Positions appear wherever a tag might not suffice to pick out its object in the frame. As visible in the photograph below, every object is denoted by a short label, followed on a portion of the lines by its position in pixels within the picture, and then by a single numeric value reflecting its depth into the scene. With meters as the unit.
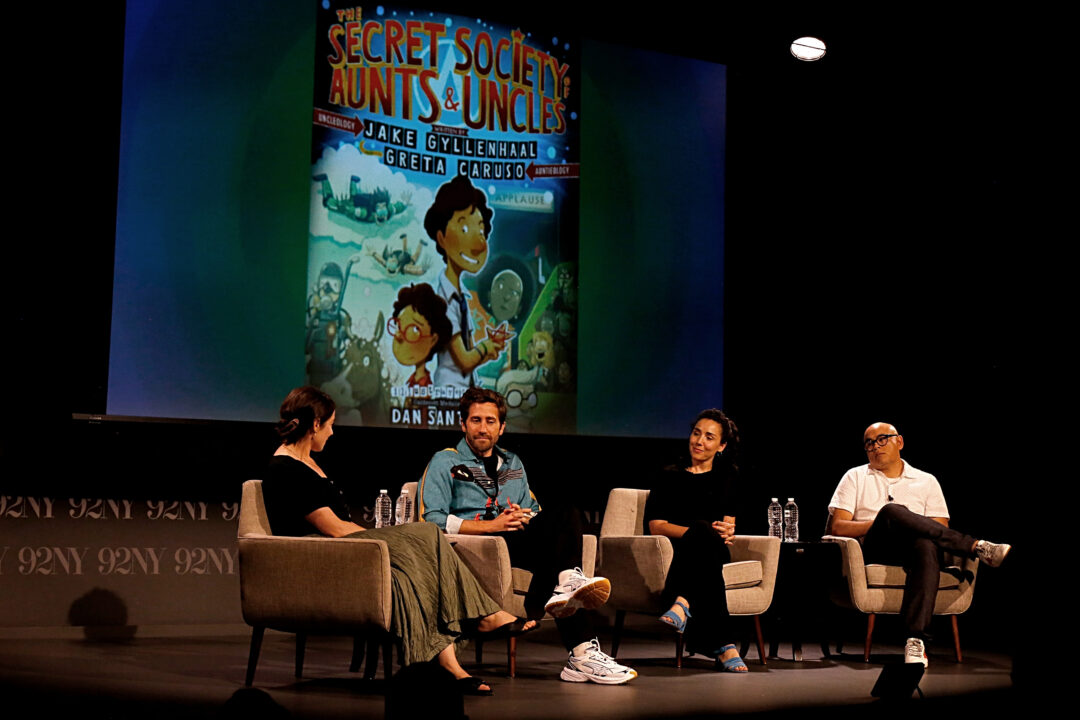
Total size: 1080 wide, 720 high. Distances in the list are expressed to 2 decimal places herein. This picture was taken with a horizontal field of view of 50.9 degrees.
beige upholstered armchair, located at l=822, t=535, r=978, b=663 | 5.05
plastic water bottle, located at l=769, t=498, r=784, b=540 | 5.70
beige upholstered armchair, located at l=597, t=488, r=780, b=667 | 4.73
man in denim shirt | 4.09
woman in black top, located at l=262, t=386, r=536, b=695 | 3.65
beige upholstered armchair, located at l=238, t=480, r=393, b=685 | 3.58
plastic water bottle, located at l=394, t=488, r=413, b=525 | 4.92
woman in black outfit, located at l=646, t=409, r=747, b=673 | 4.54
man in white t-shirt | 4.86
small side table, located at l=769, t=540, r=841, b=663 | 5.18
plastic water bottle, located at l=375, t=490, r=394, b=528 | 5.05
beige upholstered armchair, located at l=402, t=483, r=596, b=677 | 4.21
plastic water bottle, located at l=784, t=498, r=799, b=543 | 5.71
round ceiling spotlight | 6.39
